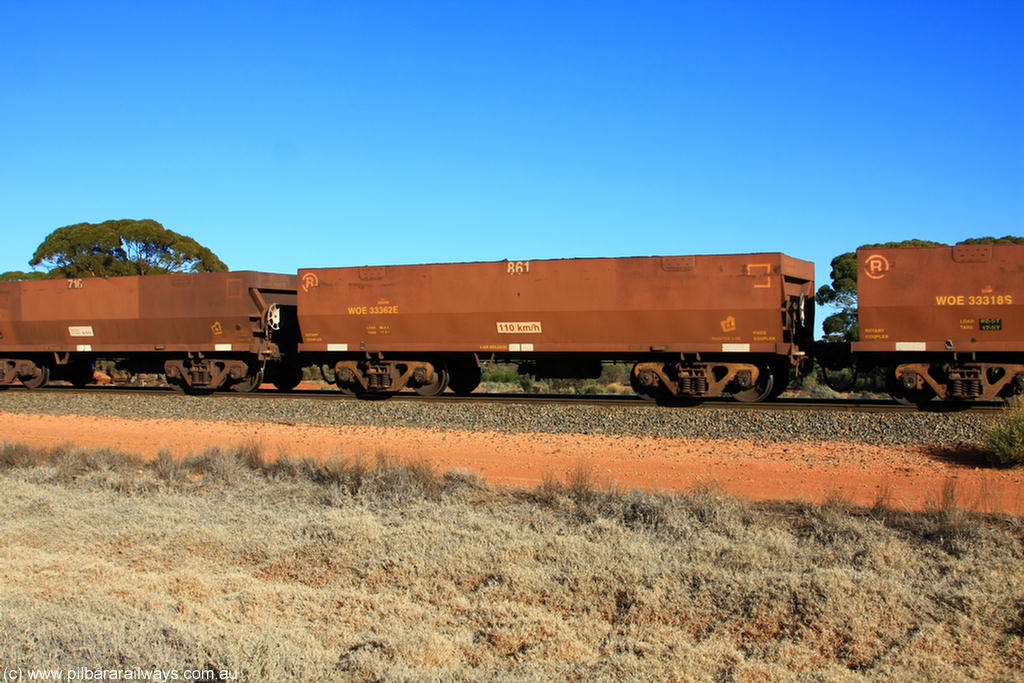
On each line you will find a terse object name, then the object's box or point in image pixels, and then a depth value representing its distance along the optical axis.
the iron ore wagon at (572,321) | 17.41
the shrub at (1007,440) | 11.36
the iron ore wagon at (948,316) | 15.88
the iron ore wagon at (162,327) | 21.73
